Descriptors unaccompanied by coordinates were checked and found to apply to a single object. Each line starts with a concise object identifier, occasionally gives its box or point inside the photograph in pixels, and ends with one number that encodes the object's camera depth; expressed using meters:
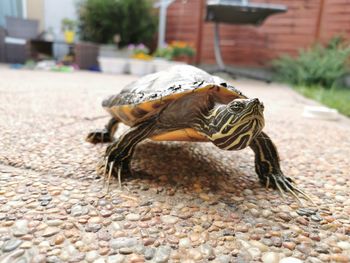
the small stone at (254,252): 0.19
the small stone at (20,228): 0.19
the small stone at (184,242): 0.20
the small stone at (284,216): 0.24
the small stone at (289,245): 0.21
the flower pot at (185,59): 2.05
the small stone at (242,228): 0.22
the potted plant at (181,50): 1.83
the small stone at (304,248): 0.20
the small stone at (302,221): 0.24
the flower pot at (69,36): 2.06
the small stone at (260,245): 0.20
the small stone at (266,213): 0.25
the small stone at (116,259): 0.18
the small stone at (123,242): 0.19
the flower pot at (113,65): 1.84
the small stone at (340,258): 0.20
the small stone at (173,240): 0.20
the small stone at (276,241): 0.21
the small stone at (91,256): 0.18
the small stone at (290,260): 0.19
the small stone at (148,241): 0.20
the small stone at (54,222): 0.21
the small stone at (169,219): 0.22
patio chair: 2.11
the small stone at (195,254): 0.19
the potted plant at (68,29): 2.07
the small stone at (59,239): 0.19
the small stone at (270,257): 0.19
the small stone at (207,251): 0.19
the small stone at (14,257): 0.17
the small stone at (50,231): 0.20
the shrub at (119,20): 1.96
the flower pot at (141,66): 1.77
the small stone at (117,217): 0.22
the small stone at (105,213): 0.23
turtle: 0.29
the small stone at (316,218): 0.25
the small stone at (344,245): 0.21
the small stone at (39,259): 0.17
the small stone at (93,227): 0.21
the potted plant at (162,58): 1.74
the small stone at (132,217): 0.22
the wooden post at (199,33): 2.02
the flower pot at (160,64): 1.72
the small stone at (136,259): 0.18
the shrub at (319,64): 1.58
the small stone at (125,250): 0.19
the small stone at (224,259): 0.19
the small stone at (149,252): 0.18
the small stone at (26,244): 0.18
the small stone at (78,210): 0.22
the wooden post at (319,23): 1.79
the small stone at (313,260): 0.19
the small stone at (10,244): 0.18
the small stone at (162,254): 0.18
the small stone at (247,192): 0.28
